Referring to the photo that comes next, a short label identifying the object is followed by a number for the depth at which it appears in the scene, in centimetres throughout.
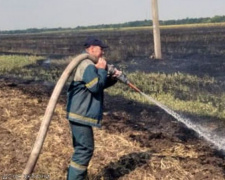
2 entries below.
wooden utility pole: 2030
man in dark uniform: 497
